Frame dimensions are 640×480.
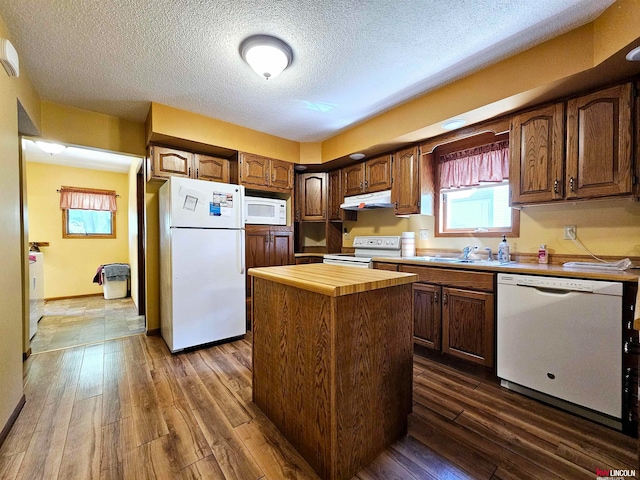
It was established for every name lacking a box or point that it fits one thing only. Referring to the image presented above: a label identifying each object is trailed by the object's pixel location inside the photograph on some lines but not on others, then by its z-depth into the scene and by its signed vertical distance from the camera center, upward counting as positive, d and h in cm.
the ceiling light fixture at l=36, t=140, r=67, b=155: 356 +123
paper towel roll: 309 -11
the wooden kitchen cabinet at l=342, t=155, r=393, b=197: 322 +78
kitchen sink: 221 -24
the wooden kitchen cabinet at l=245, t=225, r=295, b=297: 335 -14
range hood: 320 +44
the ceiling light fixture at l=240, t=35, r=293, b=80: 179 +128
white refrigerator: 263 -29
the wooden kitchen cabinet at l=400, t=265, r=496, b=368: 207 -67
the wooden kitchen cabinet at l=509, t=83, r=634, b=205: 170 +61
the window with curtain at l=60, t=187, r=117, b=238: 503 +47
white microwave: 333 +32
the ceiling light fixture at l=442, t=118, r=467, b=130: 230 +100
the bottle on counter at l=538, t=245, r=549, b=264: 220 -17
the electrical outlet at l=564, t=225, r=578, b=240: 210 +2
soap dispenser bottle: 240 -15
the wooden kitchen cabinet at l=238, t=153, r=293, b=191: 327 +83
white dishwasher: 155 -70
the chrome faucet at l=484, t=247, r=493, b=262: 250 -19
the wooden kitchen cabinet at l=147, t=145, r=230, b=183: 287 +83
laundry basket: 497 -85
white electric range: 312 -20
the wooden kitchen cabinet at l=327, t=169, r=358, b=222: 384 +52
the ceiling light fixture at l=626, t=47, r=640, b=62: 145 +101
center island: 122 -66
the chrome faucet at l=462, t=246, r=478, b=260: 264 -16
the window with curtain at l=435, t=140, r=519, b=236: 252 +46
